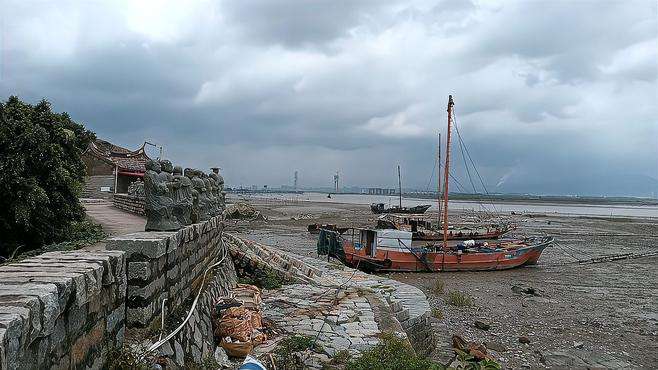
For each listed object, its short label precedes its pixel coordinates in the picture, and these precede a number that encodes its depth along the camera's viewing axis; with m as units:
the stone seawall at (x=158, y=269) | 4.70
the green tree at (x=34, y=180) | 9.64
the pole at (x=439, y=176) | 37.34
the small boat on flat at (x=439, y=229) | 34.34
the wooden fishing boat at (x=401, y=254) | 22.67
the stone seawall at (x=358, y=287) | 9.67
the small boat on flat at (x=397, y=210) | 58.39
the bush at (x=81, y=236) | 7.34
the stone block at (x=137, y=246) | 4.78
